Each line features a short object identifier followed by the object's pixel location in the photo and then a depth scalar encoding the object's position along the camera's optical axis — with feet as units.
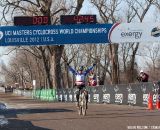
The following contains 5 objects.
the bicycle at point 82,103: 58.55
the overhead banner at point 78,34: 101.76
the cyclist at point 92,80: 111.02
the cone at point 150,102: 71.55
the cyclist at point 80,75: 58.59
